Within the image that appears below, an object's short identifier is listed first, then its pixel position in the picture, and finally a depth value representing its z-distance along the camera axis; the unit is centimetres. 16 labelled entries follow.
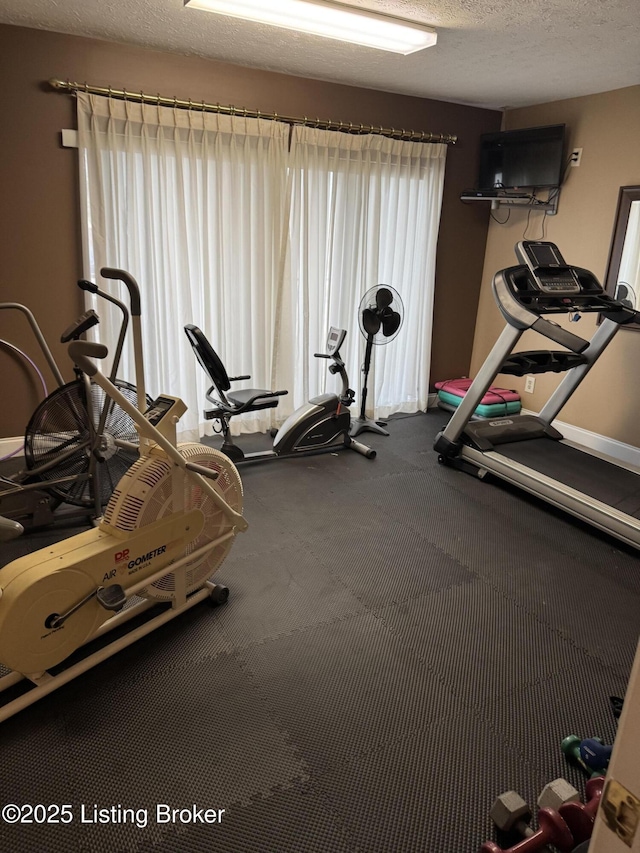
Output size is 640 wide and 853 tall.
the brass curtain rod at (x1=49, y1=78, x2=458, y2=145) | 342
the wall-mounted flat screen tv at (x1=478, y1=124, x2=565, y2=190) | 436
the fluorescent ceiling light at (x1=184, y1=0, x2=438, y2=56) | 269
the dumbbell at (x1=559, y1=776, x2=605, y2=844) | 142
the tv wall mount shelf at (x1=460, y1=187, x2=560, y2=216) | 457
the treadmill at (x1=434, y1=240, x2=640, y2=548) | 331
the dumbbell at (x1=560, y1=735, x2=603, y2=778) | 176
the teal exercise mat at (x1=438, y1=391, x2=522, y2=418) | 482
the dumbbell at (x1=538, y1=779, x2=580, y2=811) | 151
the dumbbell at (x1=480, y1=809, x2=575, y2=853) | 141
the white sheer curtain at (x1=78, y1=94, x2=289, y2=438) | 363
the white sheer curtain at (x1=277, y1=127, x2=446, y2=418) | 431
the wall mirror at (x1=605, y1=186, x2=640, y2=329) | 408
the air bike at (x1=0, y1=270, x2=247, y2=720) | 182
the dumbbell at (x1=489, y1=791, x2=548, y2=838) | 152
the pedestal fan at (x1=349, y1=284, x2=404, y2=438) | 423
